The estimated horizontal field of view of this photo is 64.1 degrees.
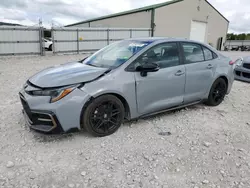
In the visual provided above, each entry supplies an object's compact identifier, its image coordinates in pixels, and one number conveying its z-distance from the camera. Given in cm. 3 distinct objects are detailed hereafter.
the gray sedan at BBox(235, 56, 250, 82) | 593
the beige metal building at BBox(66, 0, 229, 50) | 1791
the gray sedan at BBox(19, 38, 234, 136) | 259
